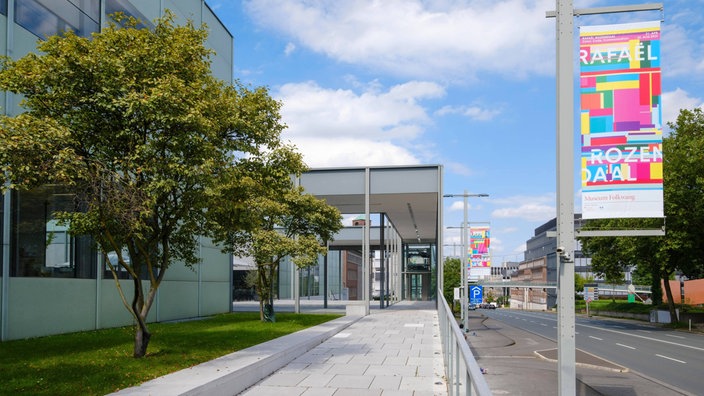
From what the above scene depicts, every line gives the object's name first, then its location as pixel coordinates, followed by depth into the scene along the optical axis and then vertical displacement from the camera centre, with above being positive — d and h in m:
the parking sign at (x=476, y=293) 35.53 -3.34
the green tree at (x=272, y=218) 14.38 +0.60
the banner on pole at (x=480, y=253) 37.38 -1.03
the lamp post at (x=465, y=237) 31.78 -0.05
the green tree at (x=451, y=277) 77.38 -5.16
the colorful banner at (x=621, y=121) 7.64 +1.45
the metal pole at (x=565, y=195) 7.36 +0.50
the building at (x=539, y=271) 129.02 -8.12
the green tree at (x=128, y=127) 10.83 +2.08
